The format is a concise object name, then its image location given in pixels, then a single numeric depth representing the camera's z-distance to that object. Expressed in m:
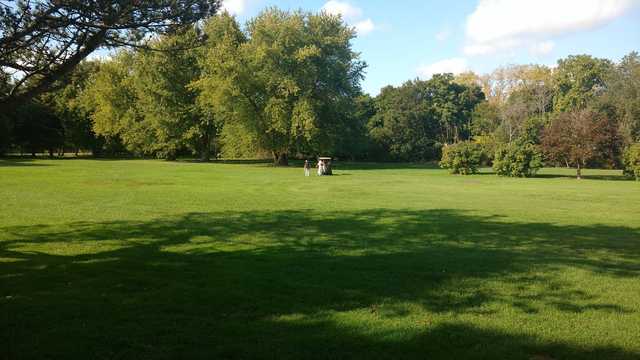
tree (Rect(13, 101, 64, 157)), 64.38
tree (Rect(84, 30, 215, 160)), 58.06
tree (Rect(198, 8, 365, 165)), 51.00
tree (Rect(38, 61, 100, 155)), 68.06
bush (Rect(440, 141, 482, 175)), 43.53
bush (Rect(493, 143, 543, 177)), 40.50
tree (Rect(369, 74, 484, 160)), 75.44
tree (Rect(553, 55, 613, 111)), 76.19
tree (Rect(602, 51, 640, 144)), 54.00
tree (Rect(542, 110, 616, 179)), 40.38
